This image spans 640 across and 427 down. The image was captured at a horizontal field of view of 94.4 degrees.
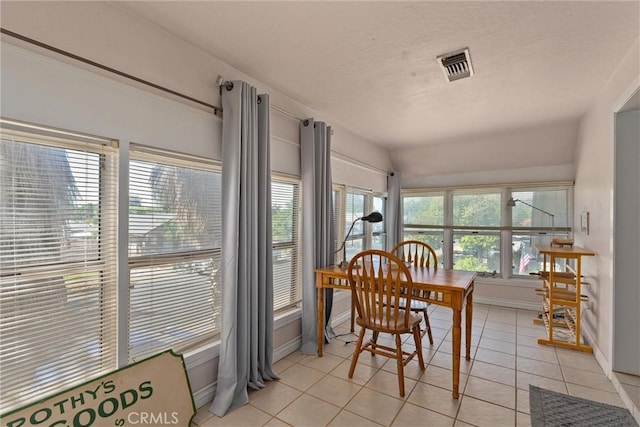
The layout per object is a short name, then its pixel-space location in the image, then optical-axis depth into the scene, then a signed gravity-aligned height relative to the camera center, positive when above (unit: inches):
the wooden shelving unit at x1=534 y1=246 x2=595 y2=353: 110.3 -33.6
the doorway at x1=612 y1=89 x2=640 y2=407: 87.3 -9.5
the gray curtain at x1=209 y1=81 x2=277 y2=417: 79.9 -8.7
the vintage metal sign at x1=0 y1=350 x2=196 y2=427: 52.4 -37.3
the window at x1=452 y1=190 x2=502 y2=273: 177.5 -8.8
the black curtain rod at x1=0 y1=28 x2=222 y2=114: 50.7 +30.2
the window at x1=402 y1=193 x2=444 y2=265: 193.9 -2.5
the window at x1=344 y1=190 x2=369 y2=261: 151.8 -1.9
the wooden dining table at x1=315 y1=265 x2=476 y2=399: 84.1 -23.4
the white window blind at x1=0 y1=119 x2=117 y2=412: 52.0 -8.9
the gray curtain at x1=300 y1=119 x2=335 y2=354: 111.9 -1.1
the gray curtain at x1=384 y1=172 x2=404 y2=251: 188.7 +2.1
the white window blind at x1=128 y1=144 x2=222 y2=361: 69.6 -9.3
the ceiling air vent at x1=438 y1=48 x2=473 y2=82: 79.2 +42.9
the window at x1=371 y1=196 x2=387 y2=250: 178.8 -8.8
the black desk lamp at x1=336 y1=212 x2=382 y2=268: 120.5 -1.1
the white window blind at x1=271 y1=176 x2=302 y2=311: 108.6 -10.5
